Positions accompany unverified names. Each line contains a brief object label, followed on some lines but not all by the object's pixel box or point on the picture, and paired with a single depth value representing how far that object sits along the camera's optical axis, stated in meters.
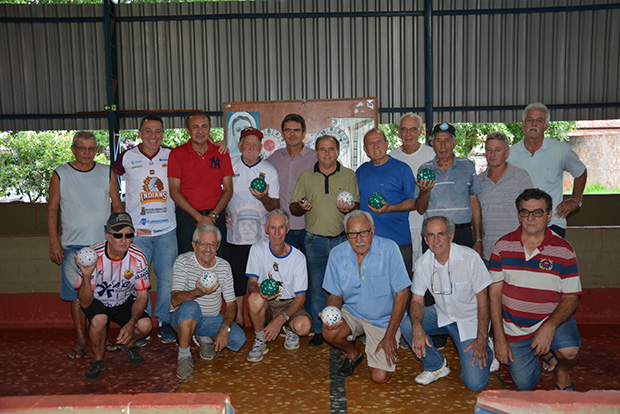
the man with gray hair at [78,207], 5.16
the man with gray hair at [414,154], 5.54
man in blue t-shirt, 5.16
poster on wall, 9.46
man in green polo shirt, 5.20
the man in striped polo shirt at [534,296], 4.00
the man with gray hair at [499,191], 4.99
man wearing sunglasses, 4.66
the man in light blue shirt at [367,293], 4.39
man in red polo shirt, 5.34
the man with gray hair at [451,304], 4.21
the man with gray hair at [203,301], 4.71
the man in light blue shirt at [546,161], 5.34
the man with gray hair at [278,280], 4.95
